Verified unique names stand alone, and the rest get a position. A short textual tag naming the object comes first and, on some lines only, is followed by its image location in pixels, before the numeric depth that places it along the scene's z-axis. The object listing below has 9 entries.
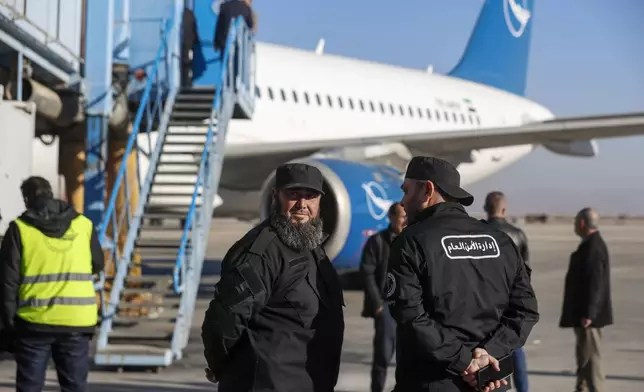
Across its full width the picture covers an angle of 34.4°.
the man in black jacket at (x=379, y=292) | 6.49
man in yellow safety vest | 4.96
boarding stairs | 7.85
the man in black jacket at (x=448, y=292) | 3.38
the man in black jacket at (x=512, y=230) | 6.46
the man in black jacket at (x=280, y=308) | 3.31
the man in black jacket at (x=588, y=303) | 6.62
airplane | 11.60
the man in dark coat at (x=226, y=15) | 11.74
